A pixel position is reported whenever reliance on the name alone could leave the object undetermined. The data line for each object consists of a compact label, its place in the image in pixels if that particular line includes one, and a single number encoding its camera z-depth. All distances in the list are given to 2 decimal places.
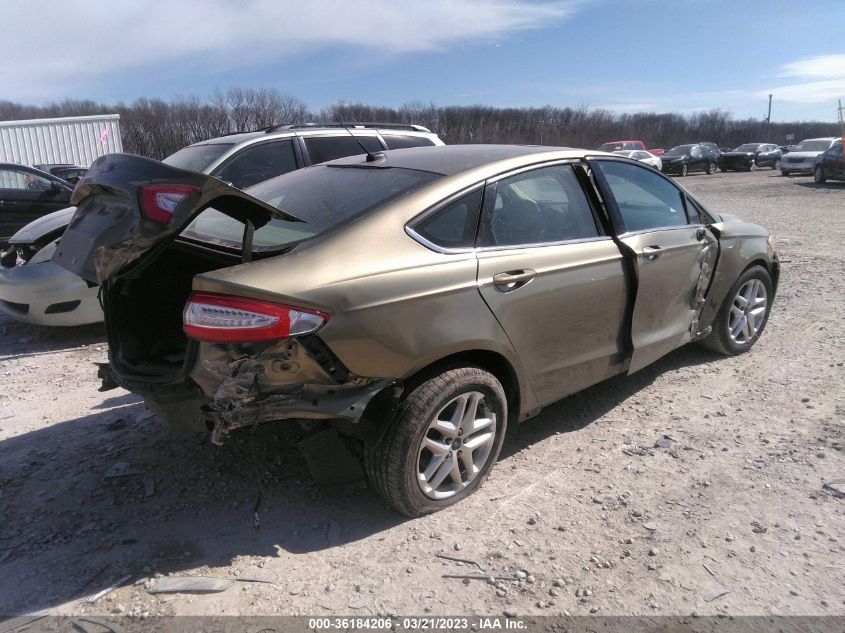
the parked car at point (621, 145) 32.69
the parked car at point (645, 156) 27.81
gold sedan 2.44
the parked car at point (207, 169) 5.41
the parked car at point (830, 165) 21.12
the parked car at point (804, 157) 26.77
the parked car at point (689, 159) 33.50
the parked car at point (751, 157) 35.62
